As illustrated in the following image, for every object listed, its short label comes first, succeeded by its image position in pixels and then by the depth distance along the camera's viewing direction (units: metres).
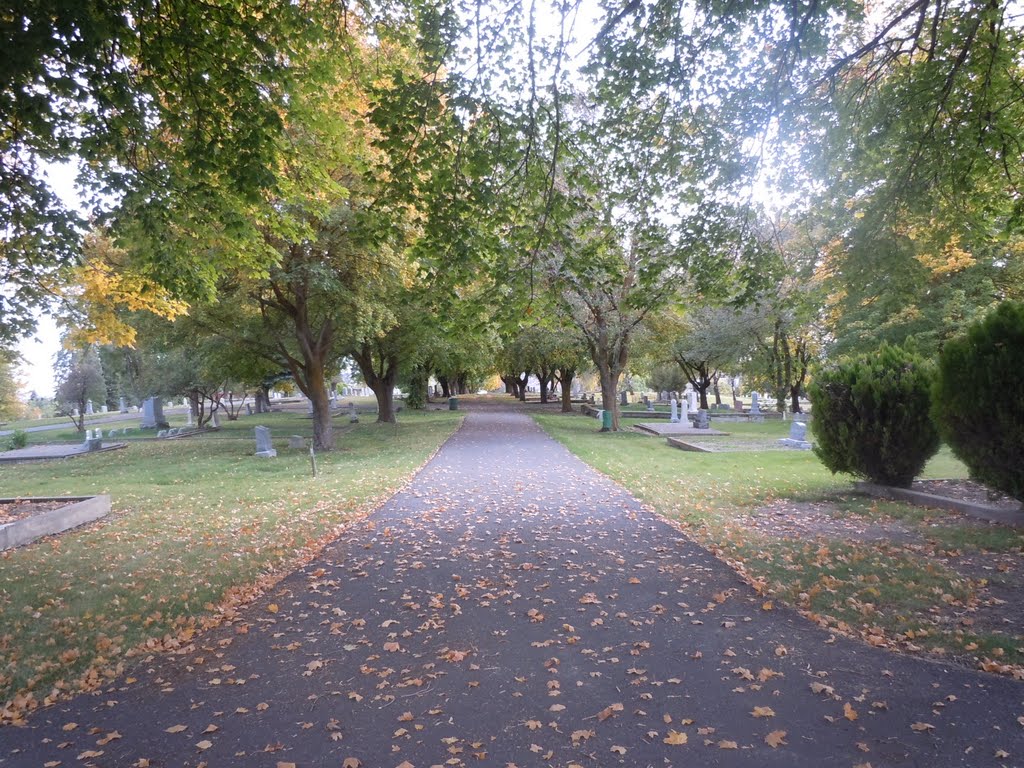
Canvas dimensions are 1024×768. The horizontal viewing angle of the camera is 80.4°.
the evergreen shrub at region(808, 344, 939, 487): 8.90
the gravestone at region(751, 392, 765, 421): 32.66
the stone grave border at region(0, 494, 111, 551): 7.73
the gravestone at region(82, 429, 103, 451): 21.95
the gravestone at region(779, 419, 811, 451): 17.75
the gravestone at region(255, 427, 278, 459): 17.80
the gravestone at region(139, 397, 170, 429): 33.28
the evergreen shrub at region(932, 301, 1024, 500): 6.45
